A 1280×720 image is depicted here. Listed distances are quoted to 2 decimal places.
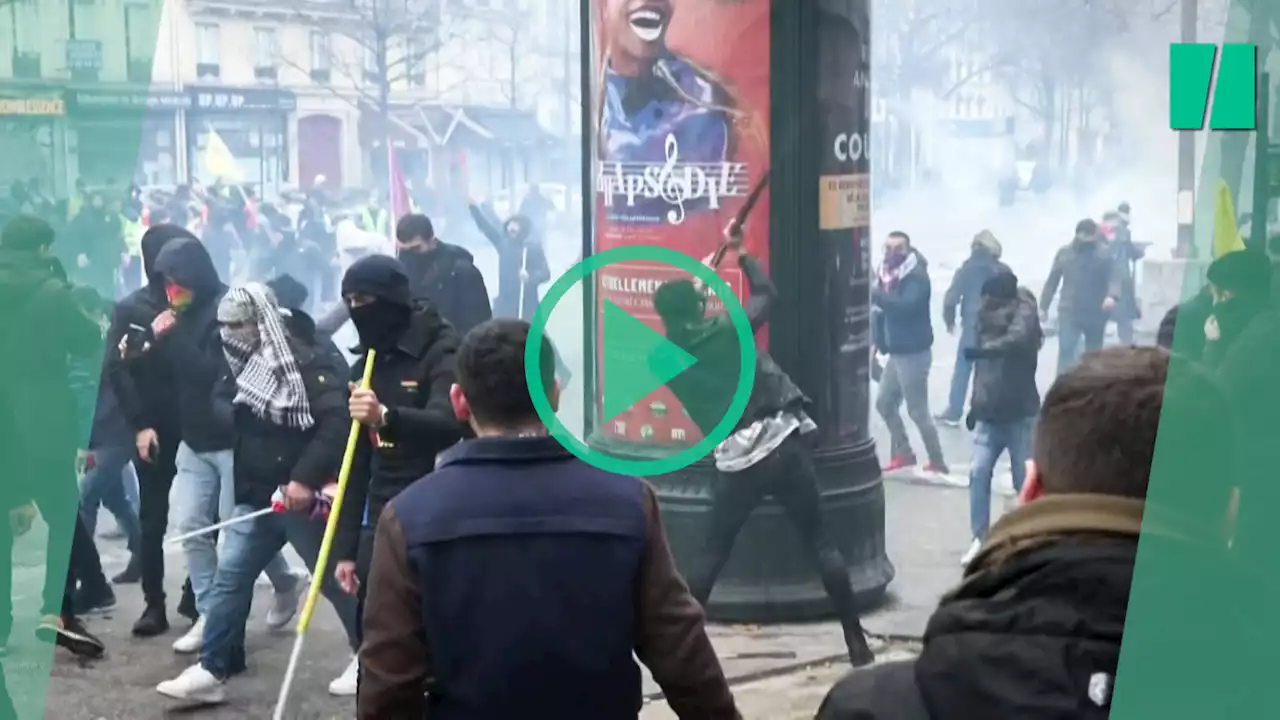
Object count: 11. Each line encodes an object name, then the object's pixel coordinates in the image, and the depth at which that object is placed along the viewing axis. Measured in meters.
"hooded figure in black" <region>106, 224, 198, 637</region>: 5.54
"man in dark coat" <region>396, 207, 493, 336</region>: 6.29
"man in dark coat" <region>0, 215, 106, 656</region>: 5.29
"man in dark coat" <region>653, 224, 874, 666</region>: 4.67
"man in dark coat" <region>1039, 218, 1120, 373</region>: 8.88
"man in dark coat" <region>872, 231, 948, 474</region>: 8.44
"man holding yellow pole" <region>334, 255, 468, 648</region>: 4.12
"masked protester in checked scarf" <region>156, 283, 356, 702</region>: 4.82
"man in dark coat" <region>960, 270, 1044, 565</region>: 6.50
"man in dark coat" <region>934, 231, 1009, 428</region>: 7.49
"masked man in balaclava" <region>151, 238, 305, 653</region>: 5.34
